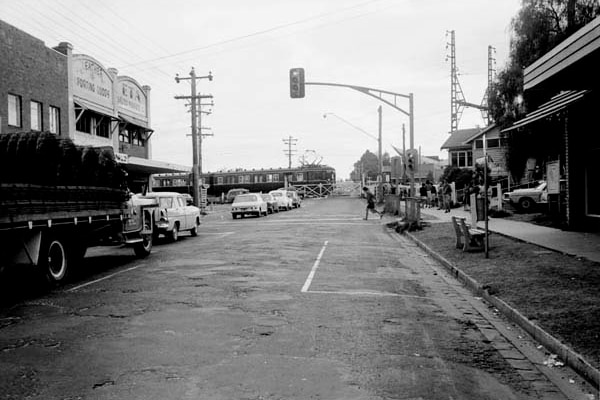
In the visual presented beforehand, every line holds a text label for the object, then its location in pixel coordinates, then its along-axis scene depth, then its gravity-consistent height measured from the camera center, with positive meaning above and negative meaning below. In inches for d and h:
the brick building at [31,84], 891.4 +200.4
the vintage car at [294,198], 1988.7 -4.4
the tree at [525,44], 907.4 +252.8
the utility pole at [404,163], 996.7 +57.0
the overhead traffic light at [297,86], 901.2 +177.6
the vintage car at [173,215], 741.9 -24.1
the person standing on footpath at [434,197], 1564.3 -6.3
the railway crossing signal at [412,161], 963.6 +58.9
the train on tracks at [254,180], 3070.9 +98.2
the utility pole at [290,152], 4478.3 +361.5
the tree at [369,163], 5534.5 +346.7
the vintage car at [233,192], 2697.3 +27.1
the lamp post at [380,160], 1762.6 +120.2
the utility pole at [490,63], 2147.0 +519.4
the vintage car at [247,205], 1363.2 -19.0
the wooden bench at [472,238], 539.2 -42.1
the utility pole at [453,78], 2485.2 +516.4
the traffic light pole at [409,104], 957.8 +162.0
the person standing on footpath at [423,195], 1620.3 -0.3
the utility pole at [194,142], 1572.3 +159.1
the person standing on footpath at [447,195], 1240.7 -1.0
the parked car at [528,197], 1085.8 -7.0
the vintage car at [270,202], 1603.1 -14.7
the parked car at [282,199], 1771.7 -6.5
